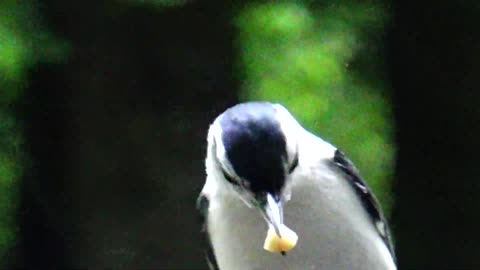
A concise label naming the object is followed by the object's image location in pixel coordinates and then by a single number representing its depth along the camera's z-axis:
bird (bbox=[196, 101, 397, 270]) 1.31
